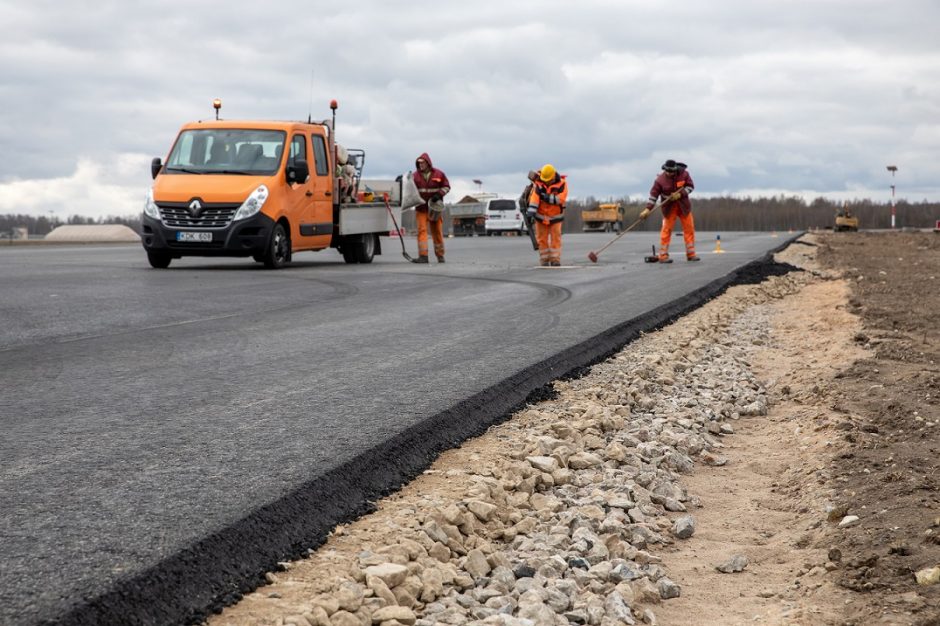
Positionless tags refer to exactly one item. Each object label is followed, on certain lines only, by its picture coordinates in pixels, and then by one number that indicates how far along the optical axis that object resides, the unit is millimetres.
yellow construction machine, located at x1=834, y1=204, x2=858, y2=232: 65500
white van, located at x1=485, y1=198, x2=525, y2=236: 54750
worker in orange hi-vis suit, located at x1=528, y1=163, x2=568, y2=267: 19734
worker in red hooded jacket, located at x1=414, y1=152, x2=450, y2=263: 20656
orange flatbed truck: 17266
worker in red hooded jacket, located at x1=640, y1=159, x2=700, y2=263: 21156
